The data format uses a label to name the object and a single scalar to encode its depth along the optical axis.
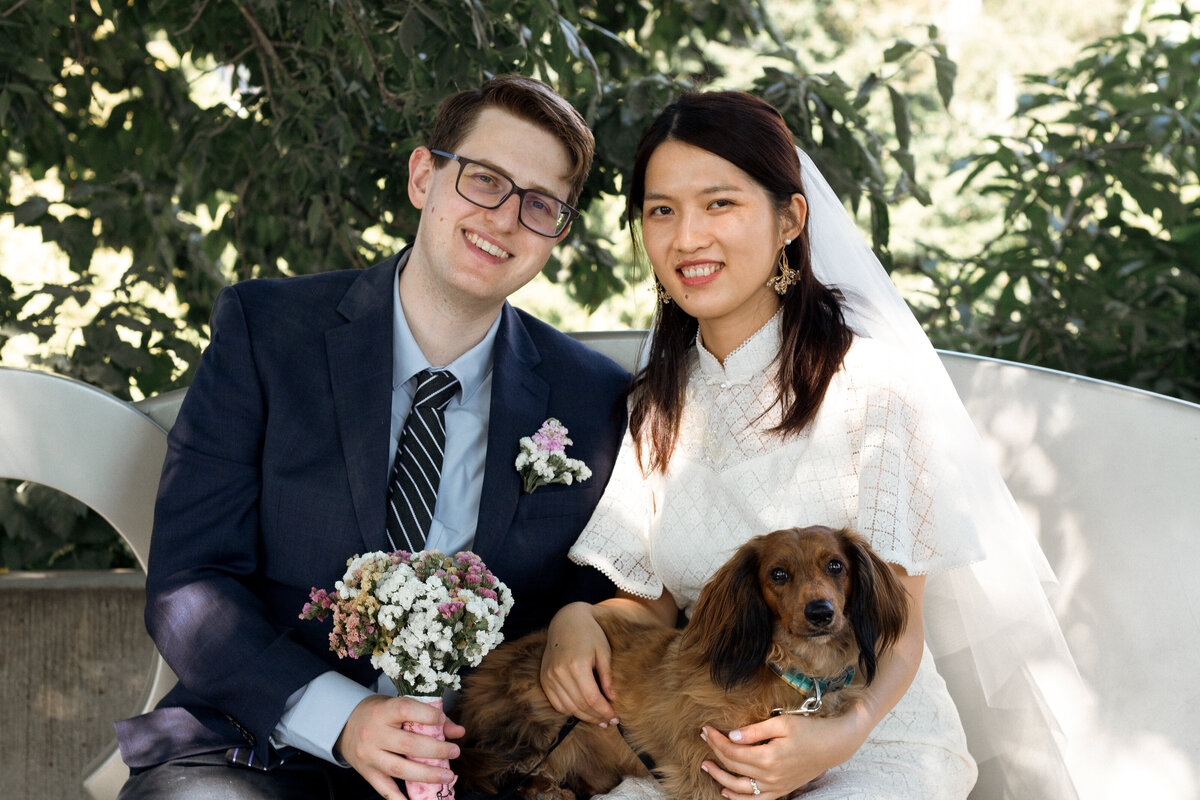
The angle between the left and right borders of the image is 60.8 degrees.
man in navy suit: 2.25
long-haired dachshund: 2.04
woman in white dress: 2.21
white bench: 2.57
